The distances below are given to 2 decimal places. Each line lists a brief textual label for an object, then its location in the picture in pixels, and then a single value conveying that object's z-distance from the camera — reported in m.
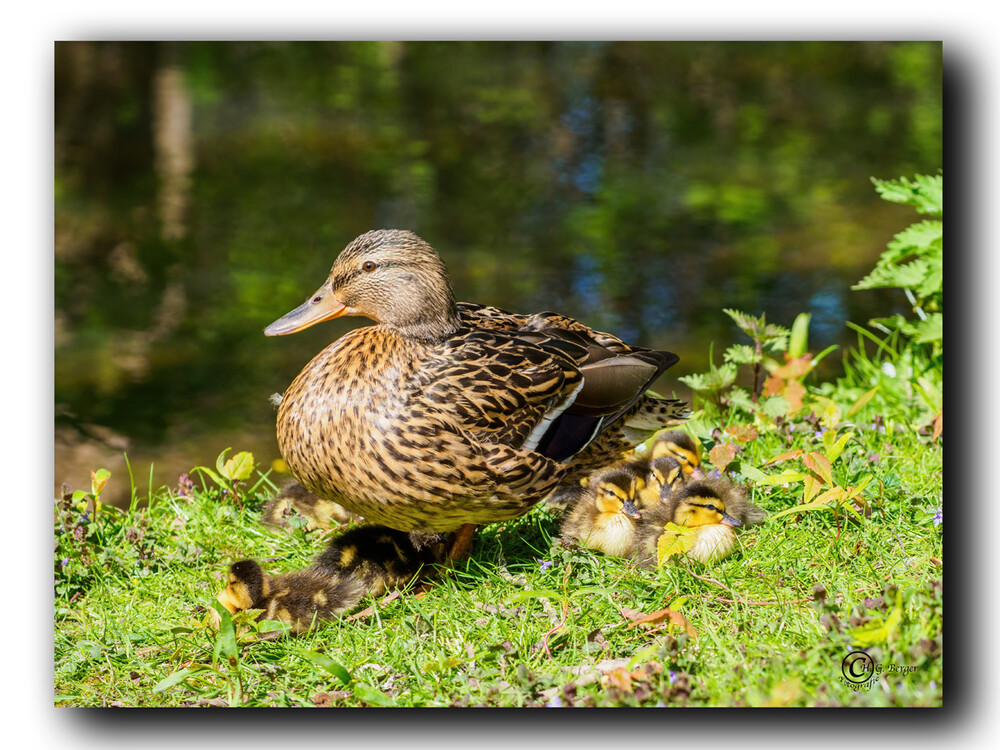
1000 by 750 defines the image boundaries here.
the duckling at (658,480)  7.71
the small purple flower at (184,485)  8.57
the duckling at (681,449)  8.21
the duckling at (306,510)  8.07
